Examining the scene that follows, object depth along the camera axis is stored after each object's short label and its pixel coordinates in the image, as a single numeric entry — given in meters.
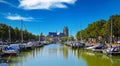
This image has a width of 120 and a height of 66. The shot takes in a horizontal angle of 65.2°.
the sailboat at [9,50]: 21.03
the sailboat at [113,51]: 20.87
